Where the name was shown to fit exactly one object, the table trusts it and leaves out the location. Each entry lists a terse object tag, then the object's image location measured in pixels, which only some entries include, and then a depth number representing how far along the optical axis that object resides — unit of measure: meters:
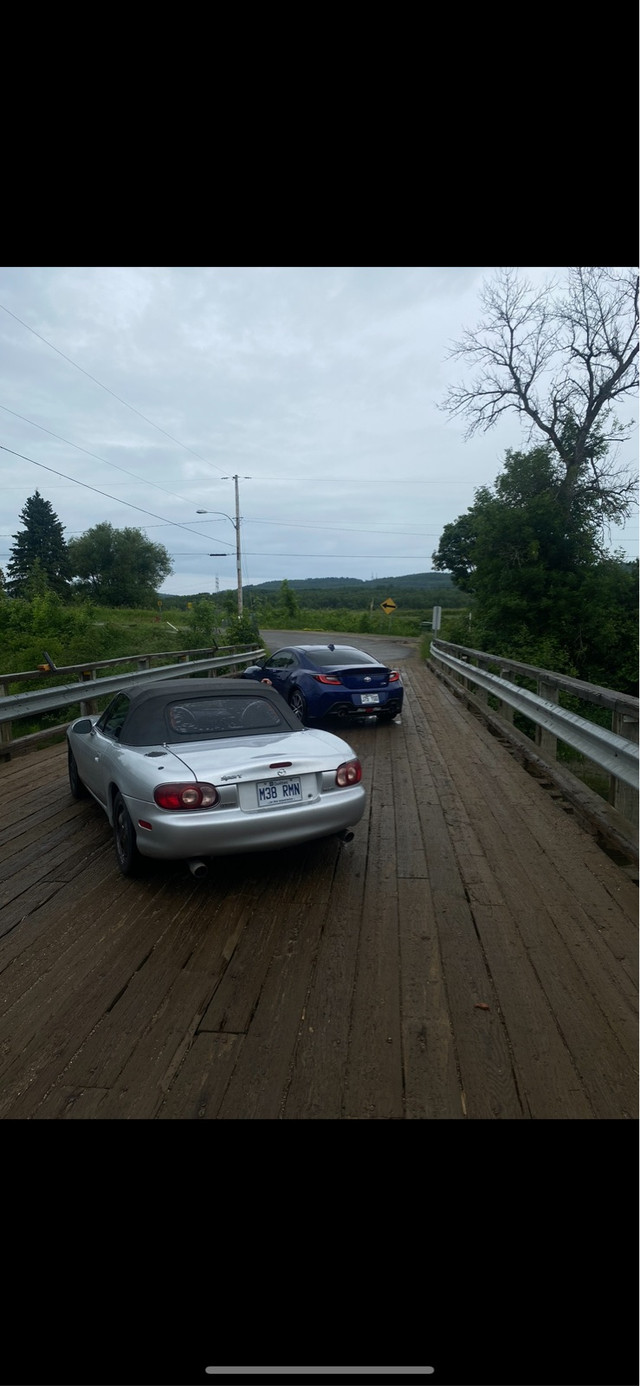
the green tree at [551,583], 23.16
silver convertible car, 3.85
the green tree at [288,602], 55.97
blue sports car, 9.88
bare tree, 23.86
